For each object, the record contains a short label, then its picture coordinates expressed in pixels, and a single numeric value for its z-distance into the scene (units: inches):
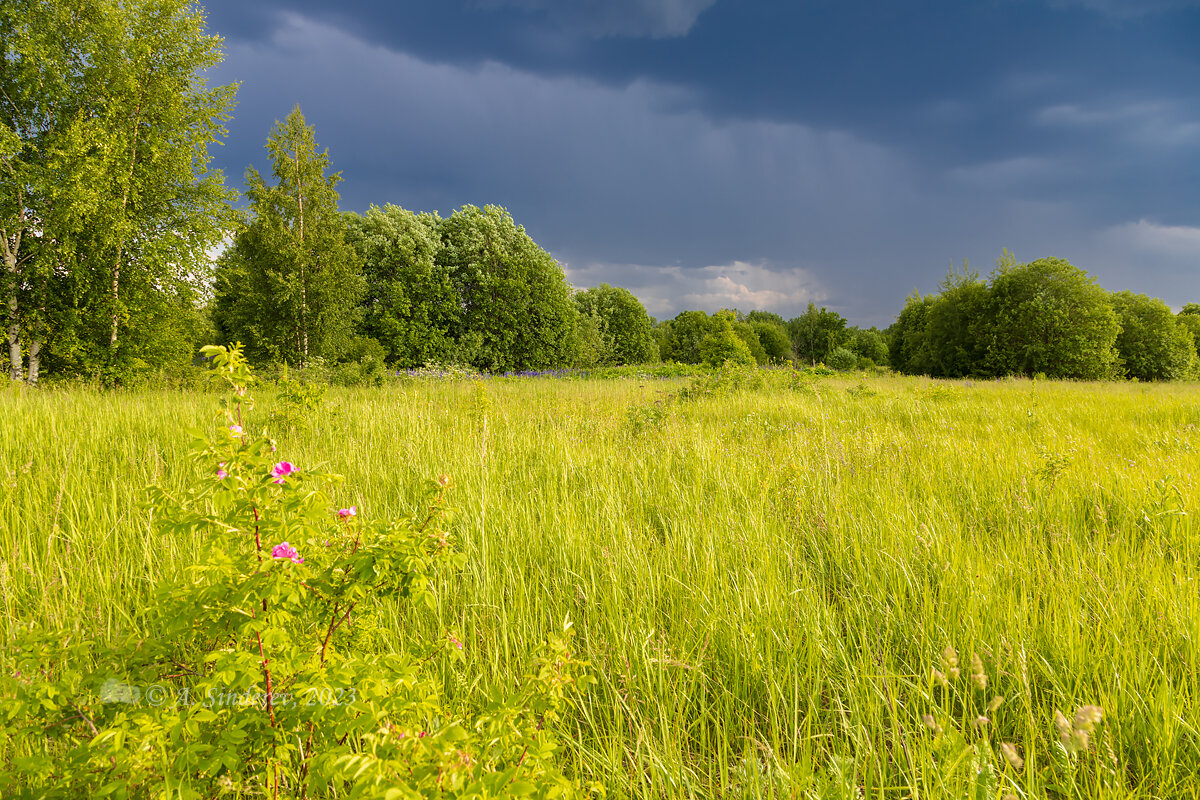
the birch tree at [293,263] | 726.5
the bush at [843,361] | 1820.5
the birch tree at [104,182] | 464.4
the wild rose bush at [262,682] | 38.0
